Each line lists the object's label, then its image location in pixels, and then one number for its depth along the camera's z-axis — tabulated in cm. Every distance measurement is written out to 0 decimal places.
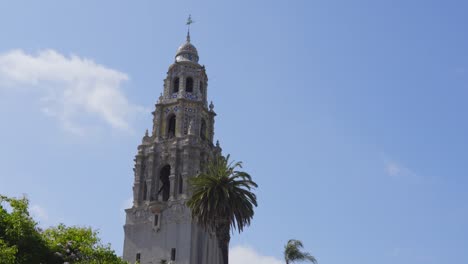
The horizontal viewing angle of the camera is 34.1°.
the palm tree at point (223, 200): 5178
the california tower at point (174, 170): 7081
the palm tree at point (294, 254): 6397
